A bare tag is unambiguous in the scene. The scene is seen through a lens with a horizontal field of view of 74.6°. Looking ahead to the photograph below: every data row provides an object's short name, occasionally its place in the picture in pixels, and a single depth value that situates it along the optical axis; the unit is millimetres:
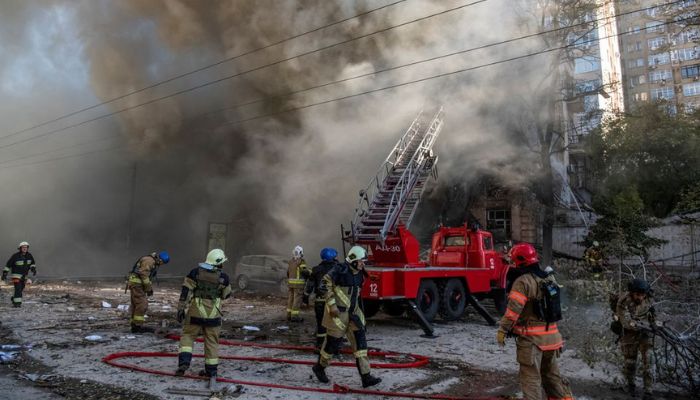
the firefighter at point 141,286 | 6984
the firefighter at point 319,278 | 6246
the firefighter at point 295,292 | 8445
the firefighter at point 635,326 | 4266
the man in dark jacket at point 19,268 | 9344
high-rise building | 39125
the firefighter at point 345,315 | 4527
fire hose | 4145
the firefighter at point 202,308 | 4664
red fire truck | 7527
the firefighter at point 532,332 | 3455
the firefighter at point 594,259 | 10414
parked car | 13148
